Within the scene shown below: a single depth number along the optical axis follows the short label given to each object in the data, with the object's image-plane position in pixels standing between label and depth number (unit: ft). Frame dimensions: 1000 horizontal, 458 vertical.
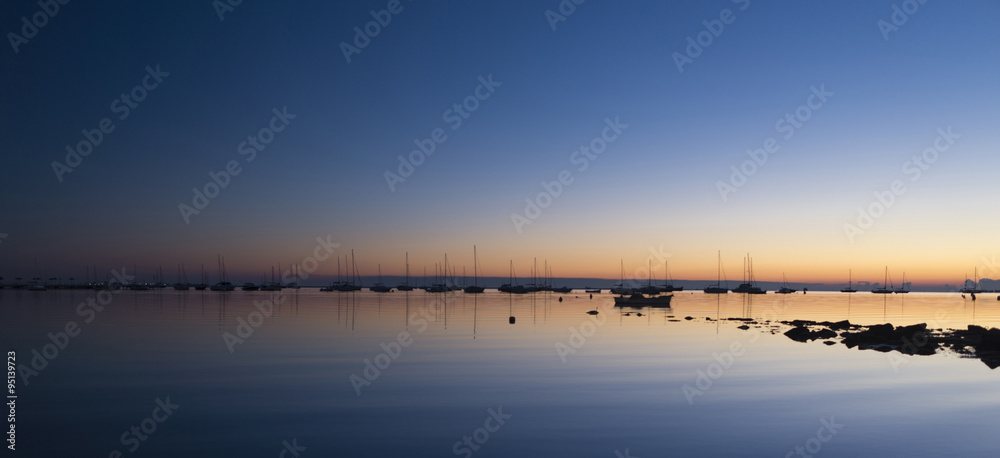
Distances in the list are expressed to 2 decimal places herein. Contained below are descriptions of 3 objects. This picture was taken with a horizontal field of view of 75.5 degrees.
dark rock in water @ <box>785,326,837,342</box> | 174.32
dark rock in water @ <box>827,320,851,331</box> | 208.68
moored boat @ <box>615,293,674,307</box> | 353.94
